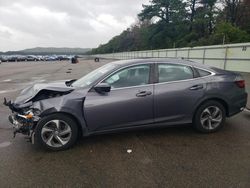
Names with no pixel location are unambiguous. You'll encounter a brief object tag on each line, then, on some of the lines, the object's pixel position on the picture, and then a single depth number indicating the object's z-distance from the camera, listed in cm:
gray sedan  365
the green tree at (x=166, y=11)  5181
